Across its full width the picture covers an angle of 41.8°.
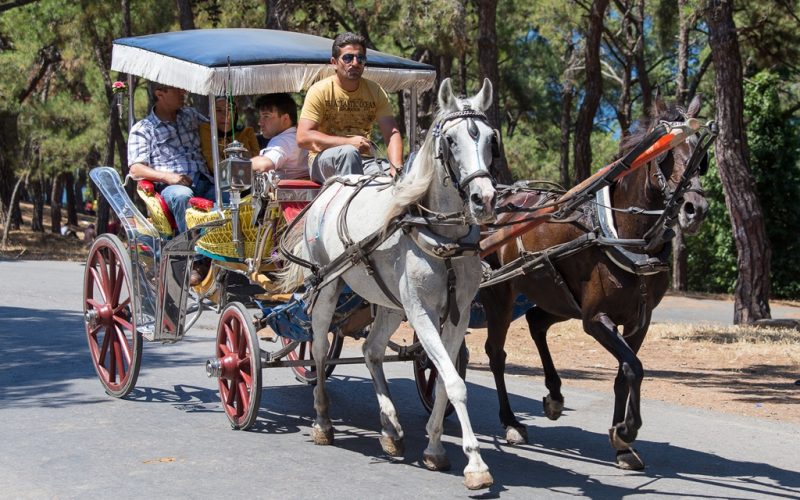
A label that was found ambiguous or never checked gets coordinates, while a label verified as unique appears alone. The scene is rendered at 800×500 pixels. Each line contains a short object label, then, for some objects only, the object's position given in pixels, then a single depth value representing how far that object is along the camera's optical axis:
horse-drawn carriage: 6.07
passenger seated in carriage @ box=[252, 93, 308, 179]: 8.02
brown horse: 6.56
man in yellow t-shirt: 7.36
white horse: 5.78
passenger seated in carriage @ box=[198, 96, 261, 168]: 8.15
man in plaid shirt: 8.40
